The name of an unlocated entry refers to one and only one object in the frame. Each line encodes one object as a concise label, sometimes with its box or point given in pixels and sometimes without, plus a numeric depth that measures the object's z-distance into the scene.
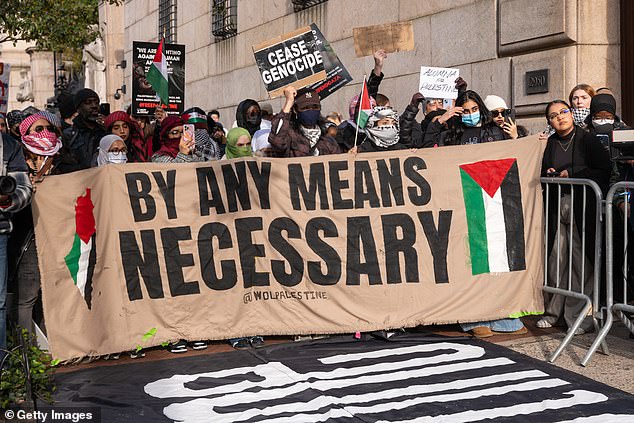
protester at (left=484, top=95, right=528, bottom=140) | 8.27
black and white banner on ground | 5.52
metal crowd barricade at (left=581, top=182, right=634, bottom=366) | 6.54
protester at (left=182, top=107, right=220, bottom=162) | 10.19
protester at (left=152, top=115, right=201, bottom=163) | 7.85
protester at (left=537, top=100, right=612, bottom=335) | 7.37
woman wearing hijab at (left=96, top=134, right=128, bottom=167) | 7.95
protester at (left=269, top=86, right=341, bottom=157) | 7.94
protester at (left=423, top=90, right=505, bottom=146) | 8.24
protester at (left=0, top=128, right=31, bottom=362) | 5.85
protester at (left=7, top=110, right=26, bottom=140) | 9.67
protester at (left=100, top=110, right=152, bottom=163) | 9.01
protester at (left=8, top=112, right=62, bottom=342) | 6.62
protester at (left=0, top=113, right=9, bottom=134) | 8.54
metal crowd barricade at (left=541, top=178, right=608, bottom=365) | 6.77
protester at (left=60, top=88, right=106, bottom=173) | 9.70
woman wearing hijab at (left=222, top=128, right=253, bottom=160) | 8.34
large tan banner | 7.11
